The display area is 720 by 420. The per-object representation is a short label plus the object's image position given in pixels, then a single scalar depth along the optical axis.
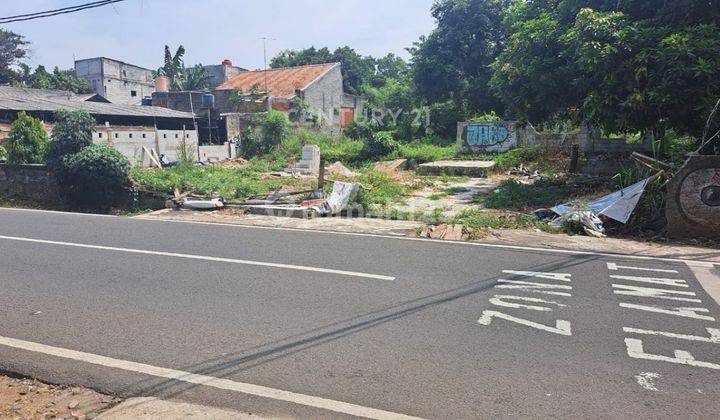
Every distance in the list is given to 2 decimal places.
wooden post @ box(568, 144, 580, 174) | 18.14
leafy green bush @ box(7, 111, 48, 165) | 18.58
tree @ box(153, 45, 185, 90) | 38.03
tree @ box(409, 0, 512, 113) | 30.20
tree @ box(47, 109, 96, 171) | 15.66
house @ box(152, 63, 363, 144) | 30.27
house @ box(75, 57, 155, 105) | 47.53
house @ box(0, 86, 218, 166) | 22.36
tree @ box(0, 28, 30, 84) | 48.25
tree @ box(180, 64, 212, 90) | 39.25
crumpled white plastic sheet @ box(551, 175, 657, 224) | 9.70
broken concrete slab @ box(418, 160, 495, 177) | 20.84
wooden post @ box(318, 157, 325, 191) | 14.09
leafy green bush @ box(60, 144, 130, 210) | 14.41
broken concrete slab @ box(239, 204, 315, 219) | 11.80
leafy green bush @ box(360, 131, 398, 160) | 26.09
